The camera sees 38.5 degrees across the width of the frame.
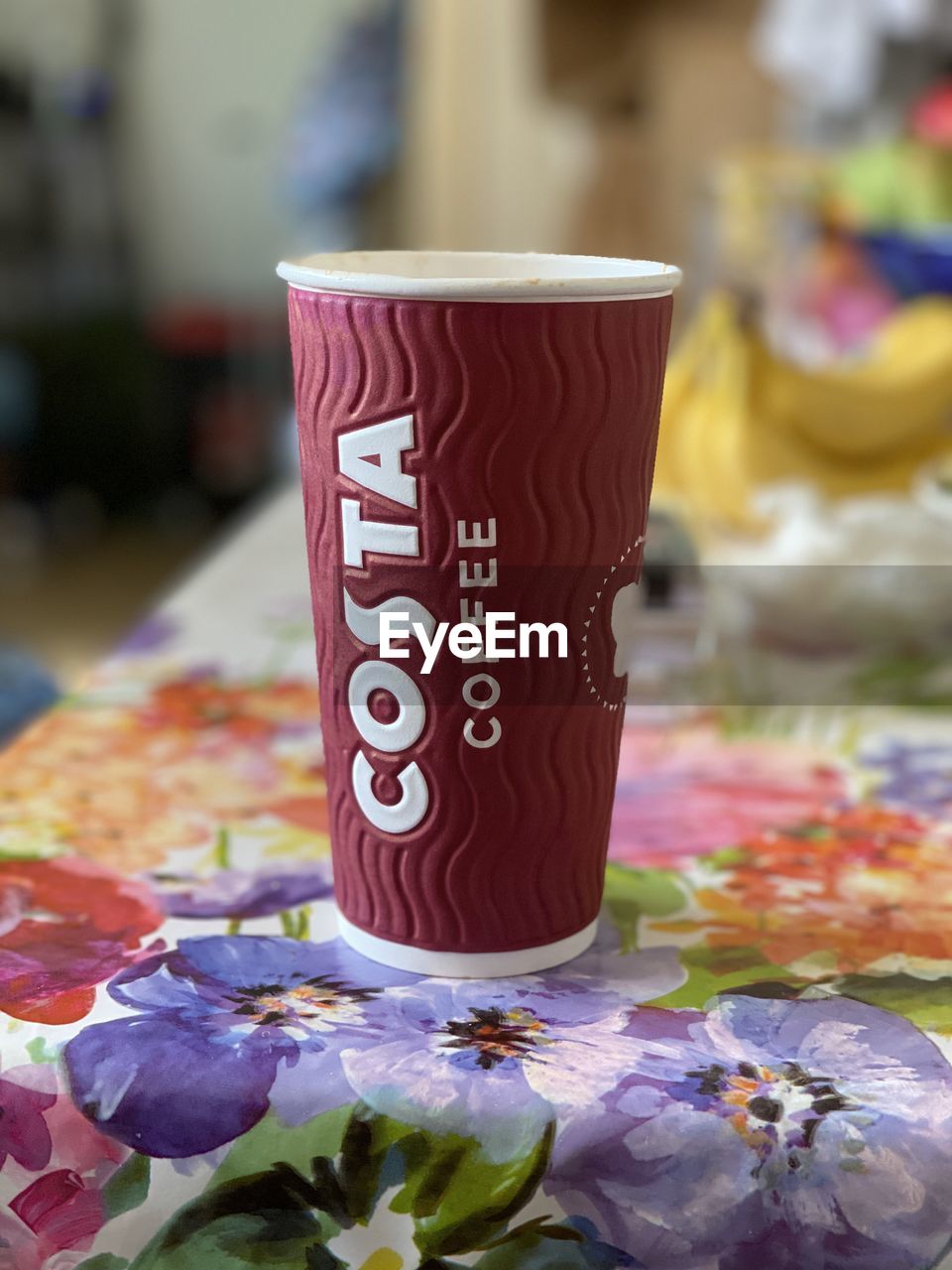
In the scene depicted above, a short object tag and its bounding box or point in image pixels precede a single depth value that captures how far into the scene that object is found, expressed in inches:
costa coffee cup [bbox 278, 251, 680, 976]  15.4
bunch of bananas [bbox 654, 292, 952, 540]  36.3
